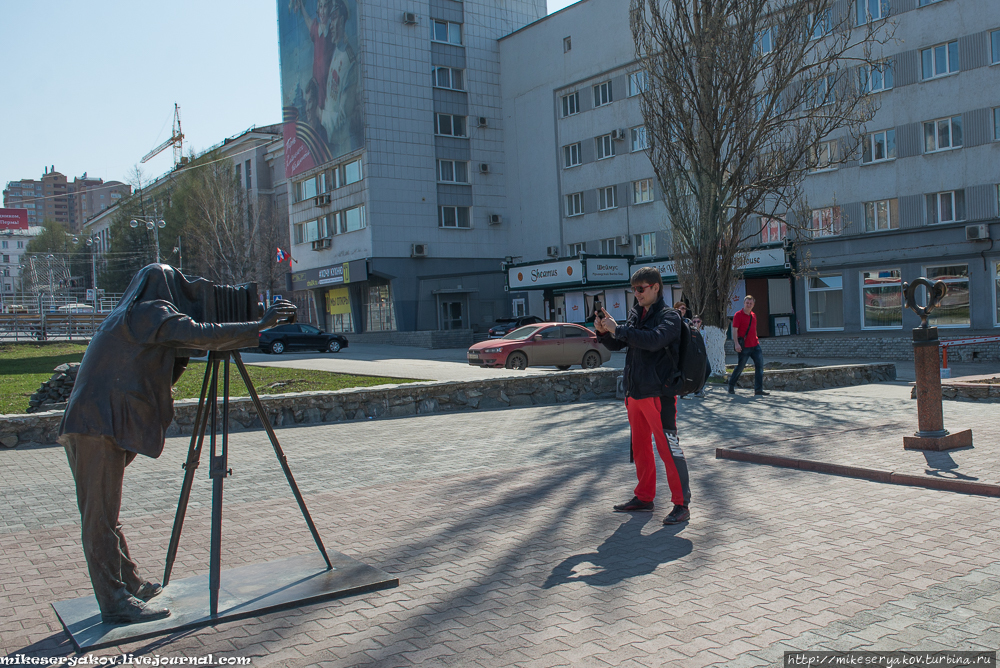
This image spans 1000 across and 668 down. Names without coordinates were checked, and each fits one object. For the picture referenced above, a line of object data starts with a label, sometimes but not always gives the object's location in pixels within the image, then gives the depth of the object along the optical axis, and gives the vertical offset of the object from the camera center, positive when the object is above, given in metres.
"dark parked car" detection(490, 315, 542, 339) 34.84 -0.29
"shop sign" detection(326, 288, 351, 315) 48.00 +1.63
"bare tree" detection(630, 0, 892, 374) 16.94 +4.24
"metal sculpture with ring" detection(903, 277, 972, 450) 7.73 -1.04
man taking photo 5.56 -0.48
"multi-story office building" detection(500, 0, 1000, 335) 29.22 +5.04
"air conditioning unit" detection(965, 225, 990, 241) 28.31 +2.23
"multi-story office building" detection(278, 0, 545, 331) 43.28 +10.00
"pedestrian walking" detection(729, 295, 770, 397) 13.85 -0.61
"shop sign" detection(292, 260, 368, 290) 44.16 +3.21
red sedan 21.58 -0.95
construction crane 119.06 +30.80
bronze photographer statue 3.62 -0.33
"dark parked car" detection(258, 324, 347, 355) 32.03 -0.50
